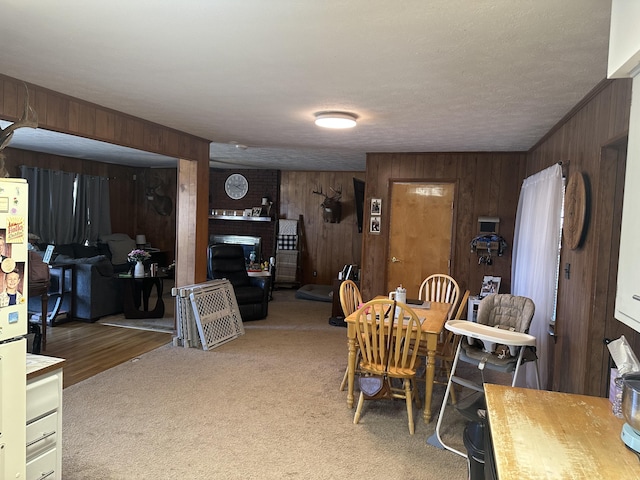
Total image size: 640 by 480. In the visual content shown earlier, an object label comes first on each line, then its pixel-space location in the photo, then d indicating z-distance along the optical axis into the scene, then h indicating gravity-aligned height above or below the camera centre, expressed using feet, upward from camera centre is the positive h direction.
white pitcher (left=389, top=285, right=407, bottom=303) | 12.81 -2.06
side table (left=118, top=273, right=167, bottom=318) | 19.25 -3.59
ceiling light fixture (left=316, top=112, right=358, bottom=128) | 11.91 +2.65
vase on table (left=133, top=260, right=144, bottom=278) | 19.01 -2.46
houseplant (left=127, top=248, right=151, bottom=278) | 19.01 -2.03
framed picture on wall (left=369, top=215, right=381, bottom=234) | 19.80 -0.13
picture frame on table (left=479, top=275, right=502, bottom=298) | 18.08 -2.39
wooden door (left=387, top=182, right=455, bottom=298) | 19.10 -0.40
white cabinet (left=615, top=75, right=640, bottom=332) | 4.77 -0.08
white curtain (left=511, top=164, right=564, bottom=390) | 11.55 -0.65
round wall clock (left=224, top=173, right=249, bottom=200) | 30.07 +1.99
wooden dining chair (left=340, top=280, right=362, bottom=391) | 12.16 -2.19
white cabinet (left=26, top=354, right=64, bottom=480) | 6.72 -3.19
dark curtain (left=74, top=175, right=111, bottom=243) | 26.74 +0.10
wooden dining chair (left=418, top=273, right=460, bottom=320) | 14.57 -2.54
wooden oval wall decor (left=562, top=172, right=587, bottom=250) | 9.46 +0.40
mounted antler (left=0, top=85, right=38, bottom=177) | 6.98 +1.30
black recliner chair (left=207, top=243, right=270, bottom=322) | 19.82 -2.84
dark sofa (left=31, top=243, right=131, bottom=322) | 18.31 -3.23
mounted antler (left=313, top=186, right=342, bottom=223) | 27.94 +0.82
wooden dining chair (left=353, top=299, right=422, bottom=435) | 10.12 -2.94
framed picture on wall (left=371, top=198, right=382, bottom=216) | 19.72 +0.66
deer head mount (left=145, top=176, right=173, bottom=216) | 30.73 +1.05
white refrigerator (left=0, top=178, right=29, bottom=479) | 5.95 -1.56
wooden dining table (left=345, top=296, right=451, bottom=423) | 10.52 -2.86
